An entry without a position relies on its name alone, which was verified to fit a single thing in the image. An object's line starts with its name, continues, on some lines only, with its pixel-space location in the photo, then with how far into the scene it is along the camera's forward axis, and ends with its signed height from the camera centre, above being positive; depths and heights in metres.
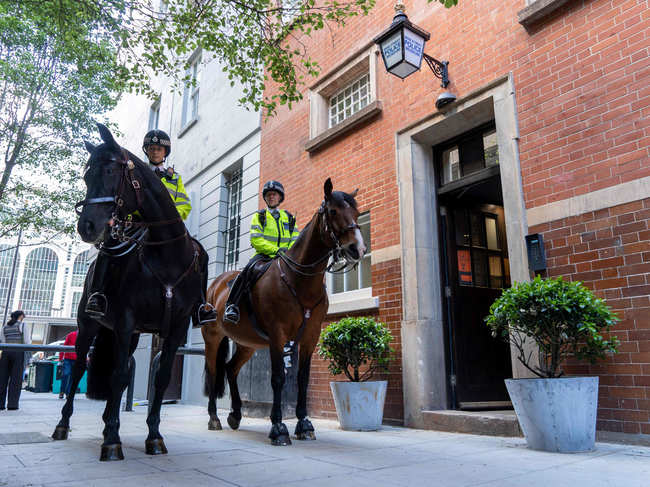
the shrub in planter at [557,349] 3.70 +0.04
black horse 3.28 +0.74
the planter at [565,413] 3.69 -0.47
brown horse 4.15 +0.61
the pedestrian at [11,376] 8.52 -0.41
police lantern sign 5.79 +3.90
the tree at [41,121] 13.09 +7.11
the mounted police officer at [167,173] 4.34 +1.75
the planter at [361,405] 5.53 -0.61
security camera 6.22 +3.40
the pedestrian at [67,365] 12.87 -0.33
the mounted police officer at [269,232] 5.24 +1.43
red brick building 4.38 +2.25
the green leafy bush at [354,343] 5.77 +0.13
